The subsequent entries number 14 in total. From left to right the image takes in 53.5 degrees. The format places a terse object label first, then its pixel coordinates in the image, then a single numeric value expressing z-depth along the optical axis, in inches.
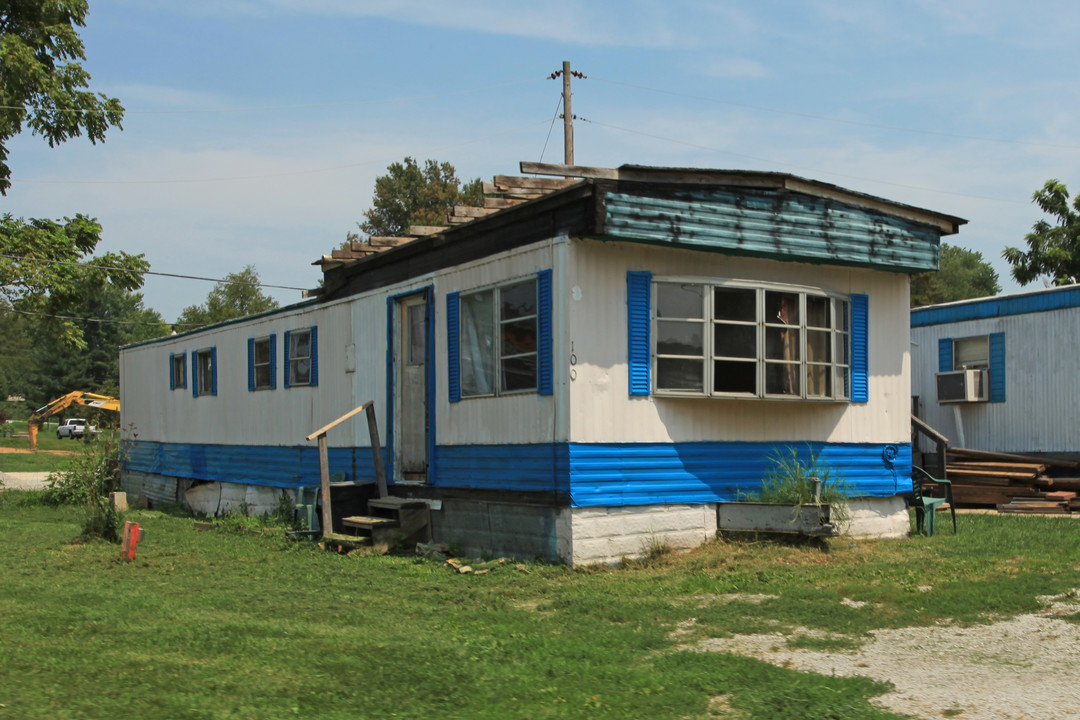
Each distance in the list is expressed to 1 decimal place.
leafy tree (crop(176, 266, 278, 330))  2245.3
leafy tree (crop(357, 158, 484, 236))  1908.2
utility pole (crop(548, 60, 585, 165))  1025.5
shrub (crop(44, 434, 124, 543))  744.3
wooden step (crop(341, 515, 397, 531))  467.8
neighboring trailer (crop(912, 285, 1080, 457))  719.1
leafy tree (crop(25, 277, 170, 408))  2906.0
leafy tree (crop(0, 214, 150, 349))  904.7
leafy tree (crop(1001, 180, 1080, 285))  1247.5
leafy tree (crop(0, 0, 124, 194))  915.4
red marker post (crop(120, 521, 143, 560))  445.4
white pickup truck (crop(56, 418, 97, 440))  2456.9
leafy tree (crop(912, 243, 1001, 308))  1993.1
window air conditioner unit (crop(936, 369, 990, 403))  770.2
